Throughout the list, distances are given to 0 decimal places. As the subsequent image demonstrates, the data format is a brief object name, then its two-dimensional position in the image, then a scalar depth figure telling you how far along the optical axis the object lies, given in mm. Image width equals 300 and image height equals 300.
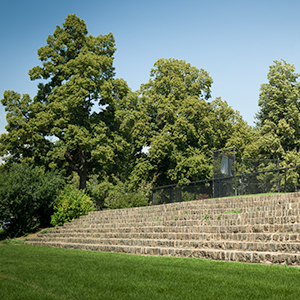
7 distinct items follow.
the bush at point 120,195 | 27359
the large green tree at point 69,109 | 29078
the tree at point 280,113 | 38312
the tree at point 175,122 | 34781
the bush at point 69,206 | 23312
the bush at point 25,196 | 22766
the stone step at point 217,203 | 14070
